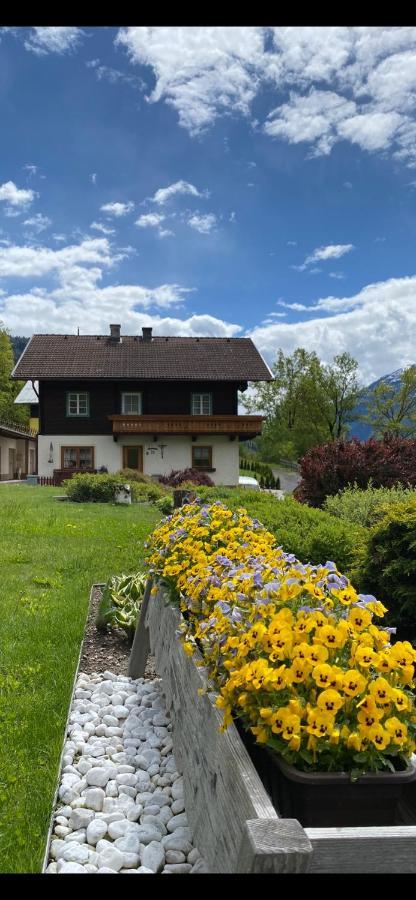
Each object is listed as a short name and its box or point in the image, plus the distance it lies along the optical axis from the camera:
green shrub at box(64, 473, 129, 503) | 19.12
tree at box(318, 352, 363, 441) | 41.50
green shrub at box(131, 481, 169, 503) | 19.86
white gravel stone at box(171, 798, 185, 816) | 2.79
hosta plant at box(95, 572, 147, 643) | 5.17
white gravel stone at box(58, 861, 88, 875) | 2.31
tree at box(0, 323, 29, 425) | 49.97
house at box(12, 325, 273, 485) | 29.42
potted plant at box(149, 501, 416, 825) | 1.77
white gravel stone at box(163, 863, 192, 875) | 2.34
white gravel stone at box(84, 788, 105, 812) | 2.83
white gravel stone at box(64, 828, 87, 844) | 2.54
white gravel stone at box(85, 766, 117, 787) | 3.04
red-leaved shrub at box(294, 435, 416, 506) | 10.95
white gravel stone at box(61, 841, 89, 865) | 2.41
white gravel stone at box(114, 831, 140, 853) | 2.48
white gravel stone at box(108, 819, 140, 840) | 2.60
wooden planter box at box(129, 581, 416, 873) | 1.37
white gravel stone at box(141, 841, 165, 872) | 2.37
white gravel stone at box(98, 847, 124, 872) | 2.37
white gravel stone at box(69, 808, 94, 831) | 2.67
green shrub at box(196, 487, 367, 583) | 5.04
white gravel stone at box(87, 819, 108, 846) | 2.55
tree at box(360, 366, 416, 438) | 38.88
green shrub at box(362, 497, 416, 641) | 4.07
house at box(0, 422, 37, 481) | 39.31
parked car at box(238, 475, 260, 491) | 27.93
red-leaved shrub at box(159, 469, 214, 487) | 23.29
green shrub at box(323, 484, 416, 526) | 7.68
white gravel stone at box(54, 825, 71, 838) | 2.59
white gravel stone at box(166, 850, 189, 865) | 2.41
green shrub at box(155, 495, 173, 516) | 15.09
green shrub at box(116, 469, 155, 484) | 23.21
